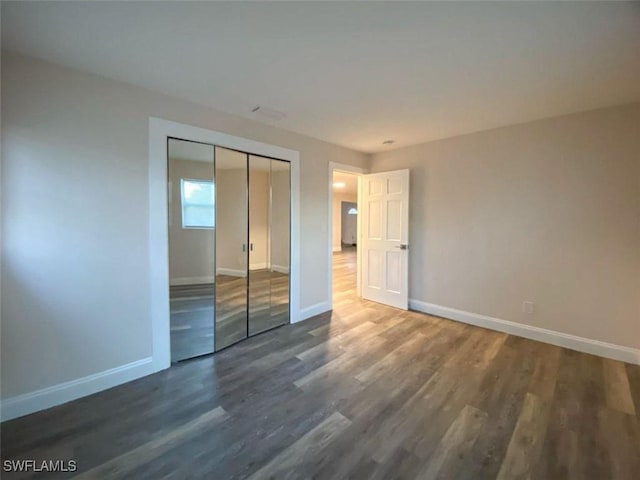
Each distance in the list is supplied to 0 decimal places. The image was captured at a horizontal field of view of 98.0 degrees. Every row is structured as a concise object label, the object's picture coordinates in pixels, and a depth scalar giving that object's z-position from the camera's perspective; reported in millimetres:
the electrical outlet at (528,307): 3235
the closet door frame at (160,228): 2414
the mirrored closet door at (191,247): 2586
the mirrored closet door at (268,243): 3236
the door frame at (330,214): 4027
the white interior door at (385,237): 4137
